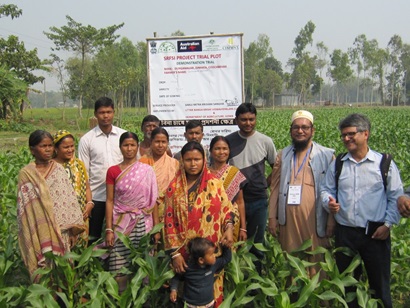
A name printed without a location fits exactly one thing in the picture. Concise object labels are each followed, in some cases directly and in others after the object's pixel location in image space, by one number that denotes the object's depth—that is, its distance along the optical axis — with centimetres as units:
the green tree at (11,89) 2028
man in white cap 340
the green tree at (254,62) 6794
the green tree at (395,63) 7731
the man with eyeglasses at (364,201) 309
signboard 546
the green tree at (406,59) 7819
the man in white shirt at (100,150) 397
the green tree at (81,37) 3175
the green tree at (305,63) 7338
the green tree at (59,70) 3189
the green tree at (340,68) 7131
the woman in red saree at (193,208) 311
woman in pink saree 359
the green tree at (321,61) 7844
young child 301
